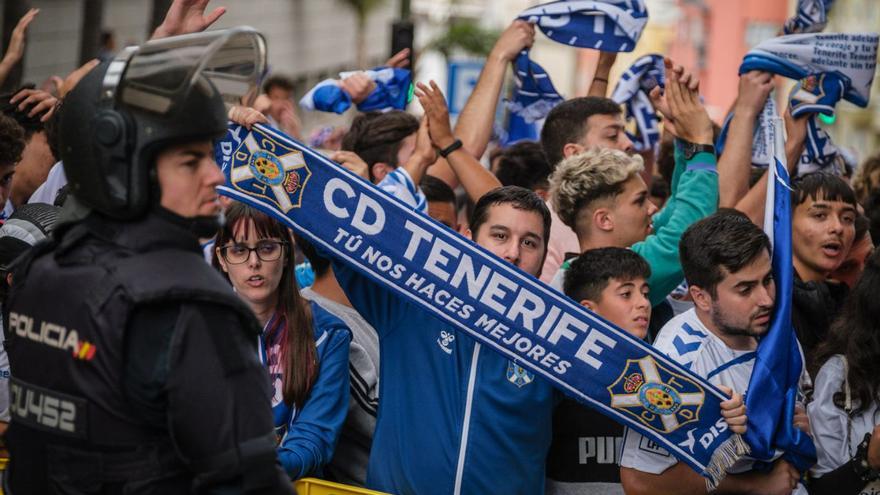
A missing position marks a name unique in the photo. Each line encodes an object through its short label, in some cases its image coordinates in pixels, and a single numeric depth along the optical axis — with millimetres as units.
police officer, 3172
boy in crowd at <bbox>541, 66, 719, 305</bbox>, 5832
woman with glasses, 5117
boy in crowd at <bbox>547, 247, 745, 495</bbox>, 5125
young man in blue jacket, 4734
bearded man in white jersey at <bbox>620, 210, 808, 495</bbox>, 4711
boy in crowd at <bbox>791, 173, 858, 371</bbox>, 6449
